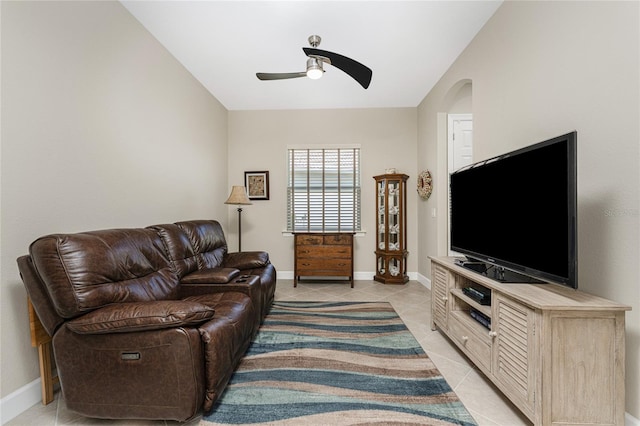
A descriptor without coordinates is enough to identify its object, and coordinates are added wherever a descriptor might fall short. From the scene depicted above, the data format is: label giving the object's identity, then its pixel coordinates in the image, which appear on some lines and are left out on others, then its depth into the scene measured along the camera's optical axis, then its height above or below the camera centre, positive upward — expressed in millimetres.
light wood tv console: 1216 -682
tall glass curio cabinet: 4199 -253
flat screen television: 1321 +2
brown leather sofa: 1317 -652
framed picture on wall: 4562 +490
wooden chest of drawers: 4066 -645
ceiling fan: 2156 +1275
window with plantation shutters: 4527 +402
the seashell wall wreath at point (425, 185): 3885 +433
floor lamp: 3818 +238
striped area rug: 1475 -1125
